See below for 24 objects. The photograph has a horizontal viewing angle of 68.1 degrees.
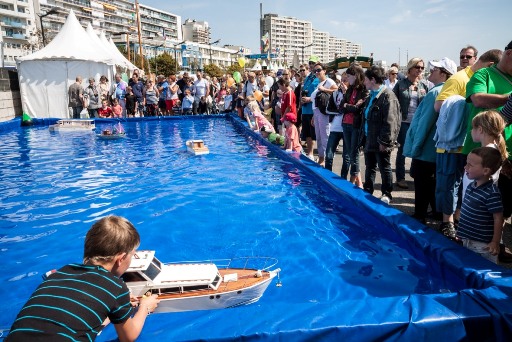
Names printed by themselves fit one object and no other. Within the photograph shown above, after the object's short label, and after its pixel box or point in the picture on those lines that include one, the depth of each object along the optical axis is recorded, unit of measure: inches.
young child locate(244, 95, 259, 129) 524.6
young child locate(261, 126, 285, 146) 426.6
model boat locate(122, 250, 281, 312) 139.9
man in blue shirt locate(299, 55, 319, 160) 390.9
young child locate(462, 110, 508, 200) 148.5
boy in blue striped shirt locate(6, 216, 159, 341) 82.7
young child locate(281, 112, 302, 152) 368.2
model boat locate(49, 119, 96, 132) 676.7
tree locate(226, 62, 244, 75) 4272.6
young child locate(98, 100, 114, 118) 827.4
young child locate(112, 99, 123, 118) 822.5
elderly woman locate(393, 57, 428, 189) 295.4
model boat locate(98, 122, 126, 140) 580.0
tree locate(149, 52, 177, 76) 3277.1
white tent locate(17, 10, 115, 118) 764.6
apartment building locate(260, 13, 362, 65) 7170.3
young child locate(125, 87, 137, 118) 815.7
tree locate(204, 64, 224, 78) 3644.2
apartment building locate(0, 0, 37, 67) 3405.5
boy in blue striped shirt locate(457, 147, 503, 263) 140.6
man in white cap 204.2
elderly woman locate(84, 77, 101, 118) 763.5
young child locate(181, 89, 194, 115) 815.1
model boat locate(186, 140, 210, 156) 437.1
